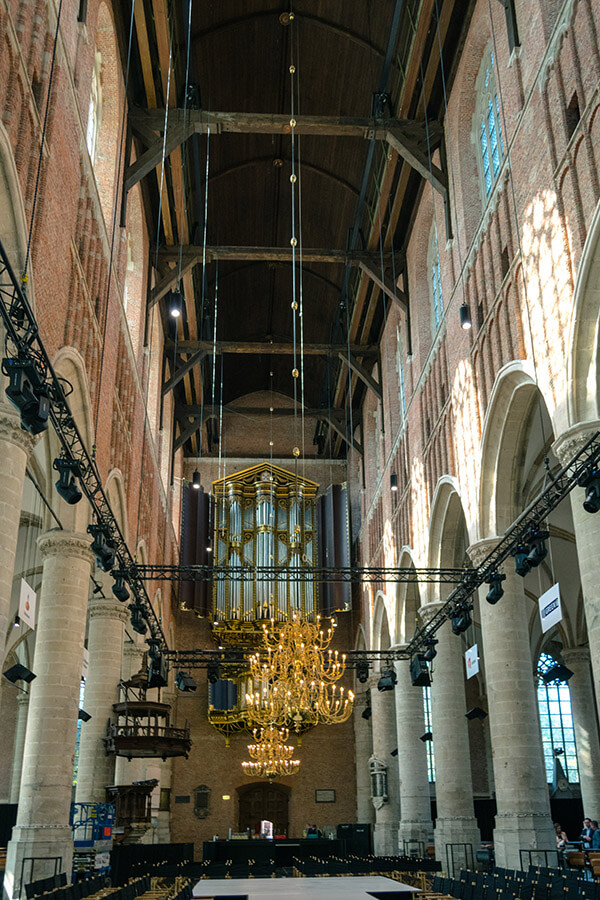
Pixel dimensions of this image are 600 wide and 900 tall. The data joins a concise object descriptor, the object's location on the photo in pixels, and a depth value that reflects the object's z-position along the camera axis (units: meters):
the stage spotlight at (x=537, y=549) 12.89
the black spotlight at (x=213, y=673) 24.27
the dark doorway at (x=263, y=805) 32.03
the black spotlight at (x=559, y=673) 16.54
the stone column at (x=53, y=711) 13.20
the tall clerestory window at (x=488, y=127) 16.56
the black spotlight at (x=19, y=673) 14.09
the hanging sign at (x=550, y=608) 12.43
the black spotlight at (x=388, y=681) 22.84
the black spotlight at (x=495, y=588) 14.66
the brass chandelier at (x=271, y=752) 21.59
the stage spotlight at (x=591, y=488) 10.48
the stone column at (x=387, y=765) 26.77
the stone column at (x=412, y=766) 22.50
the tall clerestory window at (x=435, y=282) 20.99
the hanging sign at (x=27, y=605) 11.83
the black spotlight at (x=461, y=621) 16.80
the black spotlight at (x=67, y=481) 11.38
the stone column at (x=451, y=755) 18.06
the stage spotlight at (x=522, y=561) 13.09
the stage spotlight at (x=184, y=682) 22.77
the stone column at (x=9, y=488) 10.37
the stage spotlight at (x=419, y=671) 19.28
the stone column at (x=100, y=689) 18.36
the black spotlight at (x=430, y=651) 19.03
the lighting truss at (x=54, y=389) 8.59
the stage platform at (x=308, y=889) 11.21
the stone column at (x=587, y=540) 11.03
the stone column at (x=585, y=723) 24.02
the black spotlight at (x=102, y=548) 13.66
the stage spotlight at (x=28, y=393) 8.74
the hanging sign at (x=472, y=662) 16.89
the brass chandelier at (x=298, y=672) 17.48
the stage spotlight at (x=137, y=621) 17.59
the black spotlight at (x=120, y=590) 15.90
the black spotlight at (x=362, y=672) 27.03
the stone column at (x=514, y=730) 14.27
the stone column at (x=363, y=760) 31.58
